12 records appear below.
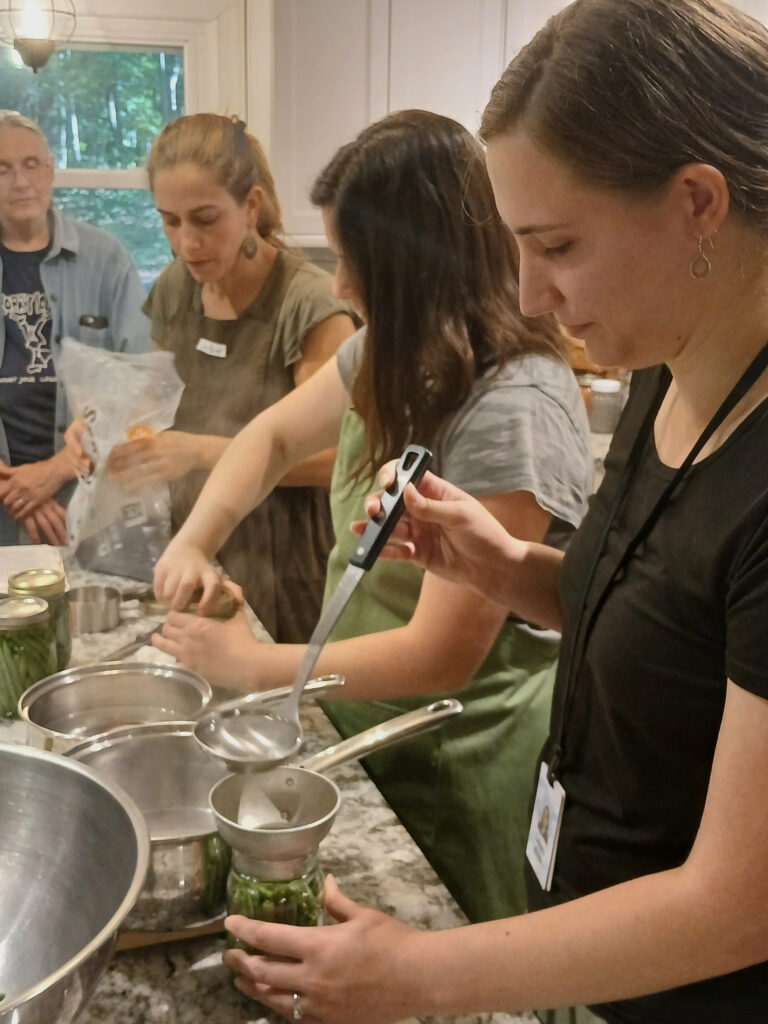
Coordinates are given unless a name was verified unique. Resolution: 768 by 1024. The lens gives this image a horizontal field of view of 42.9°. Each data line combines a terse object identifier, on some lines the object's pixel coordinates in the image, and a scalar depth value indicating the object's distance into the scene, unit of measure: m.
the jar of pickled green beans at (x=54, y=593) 1.20
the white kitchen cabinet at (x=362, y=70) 1.71
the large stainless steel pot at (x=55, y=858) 0.73
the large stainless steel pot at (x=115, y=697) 1.10
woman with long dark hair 1.17
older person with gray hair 1.66
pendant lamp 1.57
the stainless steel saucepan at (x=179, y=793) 0.78
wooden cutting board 0.80
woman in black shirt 0.61
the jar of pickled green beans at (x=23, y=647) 1.15
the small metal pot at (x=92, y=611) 1.47
